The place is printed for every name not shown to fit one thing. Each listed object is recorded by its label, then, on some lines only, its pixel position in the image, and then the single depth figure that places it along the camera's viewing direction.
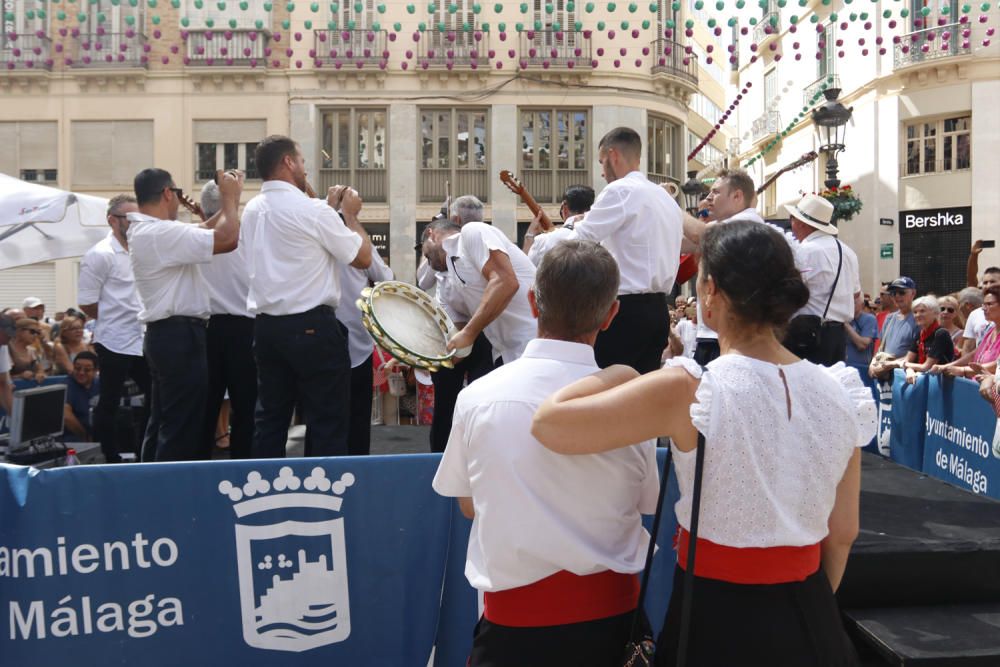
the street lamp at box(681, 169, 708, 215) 16.14
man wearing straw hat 5.74
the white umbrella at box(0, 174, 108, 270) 7.38
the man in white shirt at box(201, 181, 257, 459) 5.58
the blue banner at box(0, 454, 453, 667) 3.56
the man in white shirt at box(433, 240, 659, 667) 2.29
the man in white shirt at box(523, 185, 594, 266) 5.37
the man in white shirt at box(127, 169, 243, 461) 4.91
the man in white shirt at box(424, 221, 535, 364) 5.08
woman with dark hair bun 2.06
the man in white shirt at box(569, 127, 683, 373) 4.62
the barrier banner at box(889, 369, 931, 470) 8.16
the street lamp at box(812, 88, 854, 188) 10.41
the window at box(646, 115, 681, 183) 27.25
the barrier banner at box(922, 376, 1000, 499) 6.82
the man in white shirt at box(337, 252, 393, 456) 5.67
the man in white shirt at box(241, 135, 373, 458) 4.66
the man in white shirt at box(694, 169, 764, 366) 5.40
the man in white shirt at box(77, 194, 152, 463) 6.57
